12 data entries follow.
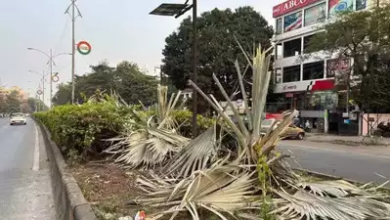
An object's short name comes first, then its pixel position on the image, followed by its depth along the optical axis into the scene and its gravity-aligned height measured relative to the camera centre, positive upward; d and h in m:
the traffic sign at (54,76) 49.66 +2.77
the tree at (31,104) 154.65 -1.17
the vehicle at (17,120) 51.67 -2.28
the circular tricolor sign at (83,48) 29.11 +3.48
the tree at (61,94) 80.56 +1.43
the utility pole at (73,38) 29.14 +4.14
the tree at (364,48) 25.12 +3.43
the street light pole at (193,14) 7.78 +1.67
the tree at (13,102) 125.18 -0.49
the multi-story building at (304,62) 38.25 +4.06
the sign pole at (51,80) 45.81 +2.37
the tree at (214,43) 39.78 +5.61
